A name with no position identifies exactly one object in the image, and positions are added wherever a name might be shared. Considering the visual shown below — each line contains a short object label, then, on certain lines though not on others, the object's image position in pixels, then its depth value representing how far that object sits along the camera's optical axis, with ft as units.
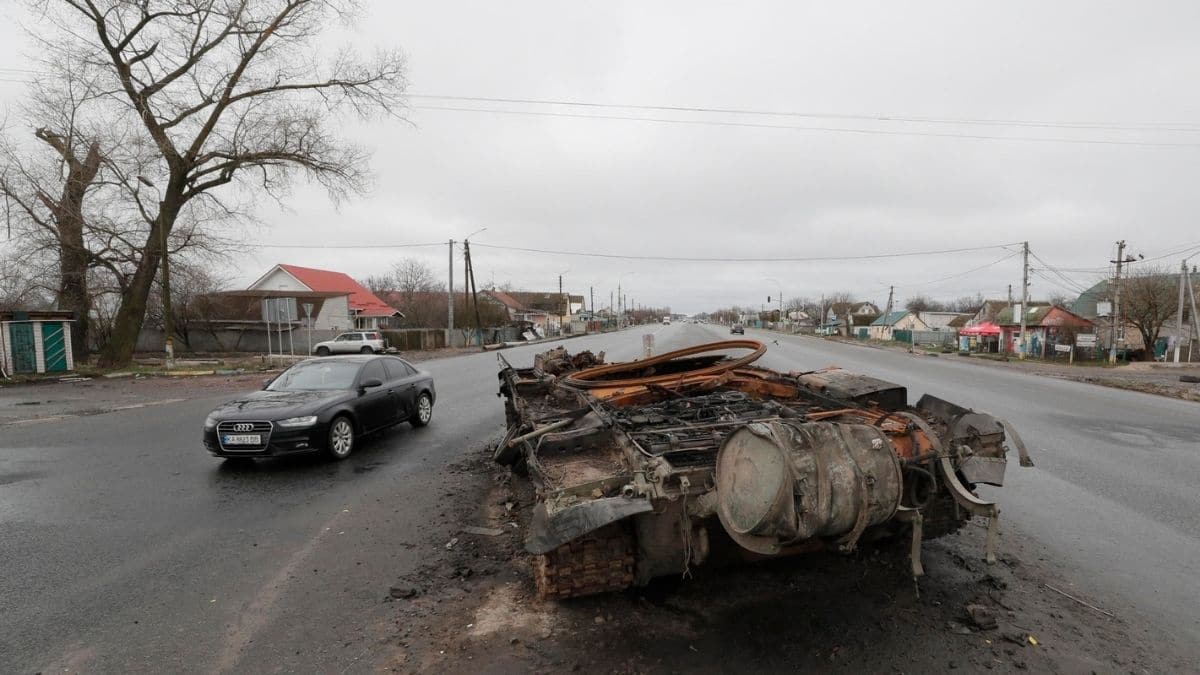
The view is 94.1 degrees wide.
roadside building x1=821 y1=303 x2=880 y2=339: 250.78
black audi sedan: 20.74
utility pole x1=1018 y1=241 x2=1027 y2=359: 100.79
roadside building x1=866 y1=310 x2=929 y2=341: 241.76
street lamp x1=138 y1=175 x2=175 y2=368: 64.18
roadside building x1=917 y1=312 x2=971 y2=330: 263.80
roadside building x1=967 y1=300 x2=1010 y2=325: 193.39
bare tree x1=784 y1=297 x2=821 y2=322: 428.93
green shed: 56.59
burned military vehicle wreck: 8.33
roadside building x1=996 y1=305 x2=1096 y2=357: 108.78
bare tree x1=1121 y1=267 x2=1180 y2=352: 108.17
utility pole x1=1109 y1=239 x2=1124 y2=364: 90.89
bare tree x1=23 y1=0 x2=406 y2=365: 64.54
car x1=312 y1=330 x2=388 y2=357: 95.35
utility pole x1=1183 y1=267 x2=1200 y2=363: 82.82
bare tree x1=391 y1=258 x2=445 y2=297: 234.99
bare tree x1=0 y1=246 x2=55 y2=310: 69.10
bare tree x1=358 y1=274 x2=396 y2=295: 263.90
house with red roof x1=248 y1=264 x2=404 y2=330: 136.63
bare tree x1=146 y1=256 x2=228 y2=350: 96.68
